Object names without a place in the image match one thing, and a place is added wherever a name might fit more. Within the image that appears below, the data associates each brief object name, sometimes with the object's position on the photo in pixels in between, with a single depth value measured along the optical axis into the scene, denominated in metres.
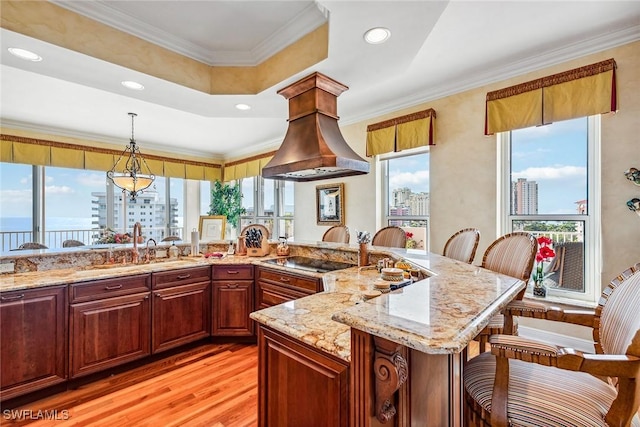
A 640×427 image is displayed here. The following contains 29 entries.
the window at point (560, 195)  2.78
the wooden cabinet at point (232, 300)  3.10
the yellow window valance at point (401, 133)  3.65
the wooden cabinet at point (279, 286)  2.55
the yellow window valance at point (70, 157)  4.77
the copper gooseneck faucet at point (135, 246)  3.05
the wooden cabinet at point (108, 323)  2.33
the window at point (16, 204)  4.95
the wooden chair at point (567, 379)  0.90
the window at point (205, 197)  7.64
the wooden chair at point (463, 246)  2.21
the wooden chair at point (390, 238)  3.09
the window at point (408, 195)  3.94
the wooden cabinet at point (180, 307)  2.76
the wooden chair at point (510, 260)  1.62
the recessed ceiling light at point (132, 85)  2.58
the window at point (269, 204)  6.08
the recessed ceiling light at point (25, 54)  2.10
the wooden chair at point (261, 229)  3.59
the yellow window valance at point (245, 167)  6.30
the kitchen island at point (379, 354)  0.84
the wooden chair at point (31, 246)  3.64
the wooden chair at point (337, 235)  3.60
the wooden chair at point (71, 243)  3.85
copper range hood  2.51
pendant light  4.16
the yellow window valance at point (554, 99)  2.57
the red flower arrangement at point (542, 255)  2.87
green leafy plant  7.21
